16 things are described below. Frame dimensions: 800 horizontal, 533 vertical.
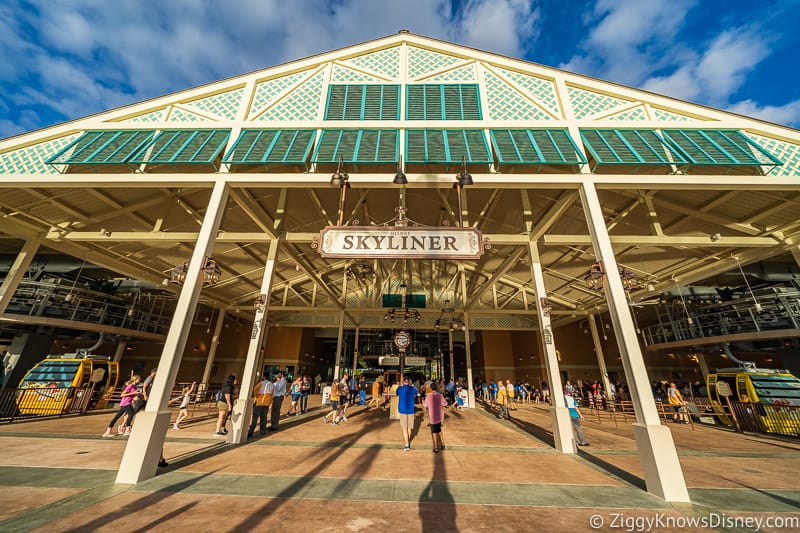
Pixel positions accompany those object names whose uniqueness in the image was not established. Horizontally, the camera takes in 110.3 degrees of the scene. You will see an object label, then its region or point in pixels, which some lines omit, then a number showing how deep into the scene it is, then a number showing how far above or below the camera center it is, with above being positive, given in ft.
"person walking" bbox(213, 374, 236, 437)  23.04 -2.58
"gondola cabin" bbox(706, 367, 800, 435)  27.63 -1.73
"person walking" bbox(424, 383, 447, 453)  19.29 -2.73
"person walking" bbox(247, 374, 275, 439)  24.03 -2.56
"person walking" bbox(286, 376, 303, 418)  35.58 -2.67
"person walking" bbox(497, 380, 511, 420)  36.19 -3.22
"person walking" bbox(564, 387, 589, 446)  21.40 -3.11
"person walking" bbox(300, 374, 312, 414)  38.50 -3.12
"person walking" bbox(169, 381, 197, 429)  25.44 -3.49
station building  17.46 +14.70
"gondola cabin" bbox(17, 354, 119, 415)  30.94 -2.36
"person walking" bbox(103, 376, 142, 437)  21.64 -2.37
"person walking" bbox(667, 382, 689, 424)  34.57 -2.52
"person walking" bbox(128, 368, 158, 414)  21.45 -2.47
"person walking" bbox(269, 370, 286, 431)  25.99 -2.69
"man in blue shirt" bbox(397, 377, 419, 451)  19.75 -2.33
